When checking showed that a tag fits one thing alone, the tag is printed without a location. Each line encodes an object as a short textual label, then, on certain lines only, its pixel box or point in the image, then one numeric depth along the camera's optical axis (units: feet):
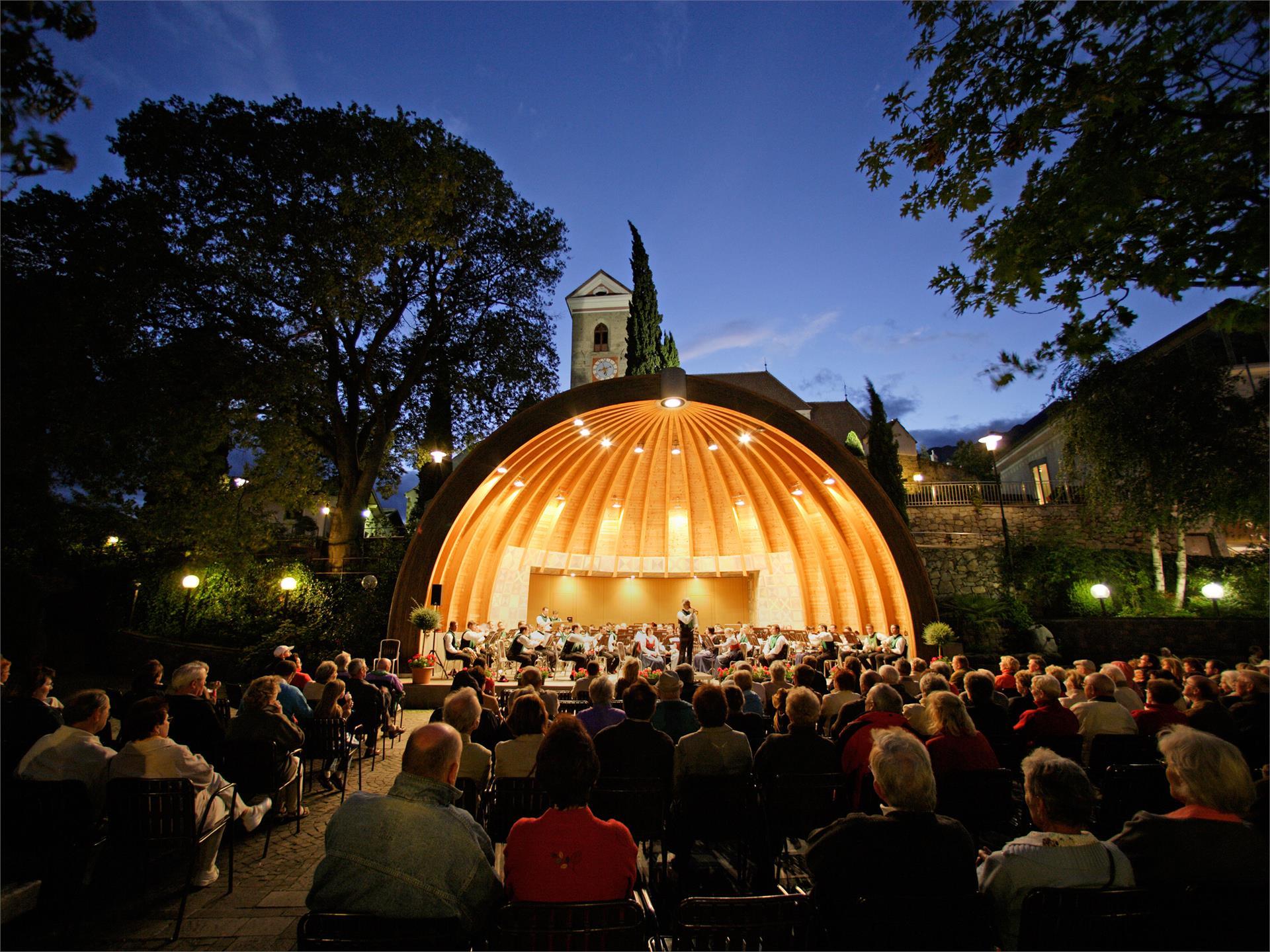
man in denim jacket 5.94
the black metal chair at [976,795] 10.61
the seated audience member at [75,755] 10.05
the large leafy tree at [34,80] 9.87
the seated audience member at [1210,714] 12.96
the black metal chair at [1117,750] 13.32
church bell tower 92.58
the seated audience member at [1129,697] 16.62
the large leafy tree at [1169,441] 36.50
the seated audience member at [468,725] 11.16
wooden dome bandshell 39.47
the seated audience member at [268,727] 12.79
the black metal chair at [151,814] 9.76
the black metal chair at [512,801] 10.30
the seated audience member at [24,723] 11.61
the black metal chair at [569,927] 5.51
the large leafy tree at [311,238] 39.63
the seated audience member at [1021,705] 16.22
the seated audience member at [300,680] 19.83
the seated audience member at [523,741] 11.13
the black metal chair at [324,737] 15.79
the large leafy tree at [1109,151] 12.91
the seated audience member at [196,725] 13.15
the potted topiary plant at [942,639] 36.11
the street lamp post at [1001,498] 50.59
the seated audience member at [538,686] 18.16
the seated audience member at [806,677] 17.57
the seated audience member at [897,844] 6.42
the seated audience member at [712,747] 11.47
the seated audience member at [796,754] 11.44
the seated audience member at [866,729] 11.60
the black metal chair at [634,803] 10.09
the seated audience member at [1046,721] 13.85
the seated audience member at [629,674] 17.52
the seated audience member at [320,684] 18.44
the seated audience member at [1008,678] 20.24
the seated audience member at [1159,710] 14.18
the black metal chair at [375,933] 5.37
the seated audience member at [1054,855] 6.35
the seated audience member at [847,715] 13.87
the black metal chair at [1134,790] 11.71
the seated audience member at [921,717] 12.43
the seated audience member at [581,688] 18.45
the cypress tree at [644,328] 58.80
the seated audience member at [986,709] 14.05
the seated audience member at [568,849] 6.29
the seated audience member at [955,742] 10.97
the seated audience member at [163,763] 10.17
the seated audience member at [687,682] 19.47
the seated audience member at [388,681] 22.41
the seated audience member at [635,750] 11.31
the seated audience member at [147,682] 15.43
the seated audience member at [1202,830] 6.63
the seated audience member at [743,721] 15.03
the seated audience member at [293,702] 16.08
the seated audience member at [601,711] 13.61
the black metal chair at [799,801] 11.05
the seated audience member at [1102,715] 13.92
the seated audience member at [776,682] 19.74
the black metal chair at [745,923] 5.53
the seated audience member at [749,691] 17.81
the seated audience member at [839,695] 16.01
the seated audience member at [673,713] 14.02
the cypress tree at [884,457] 53.62
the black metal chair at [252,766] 12.42
